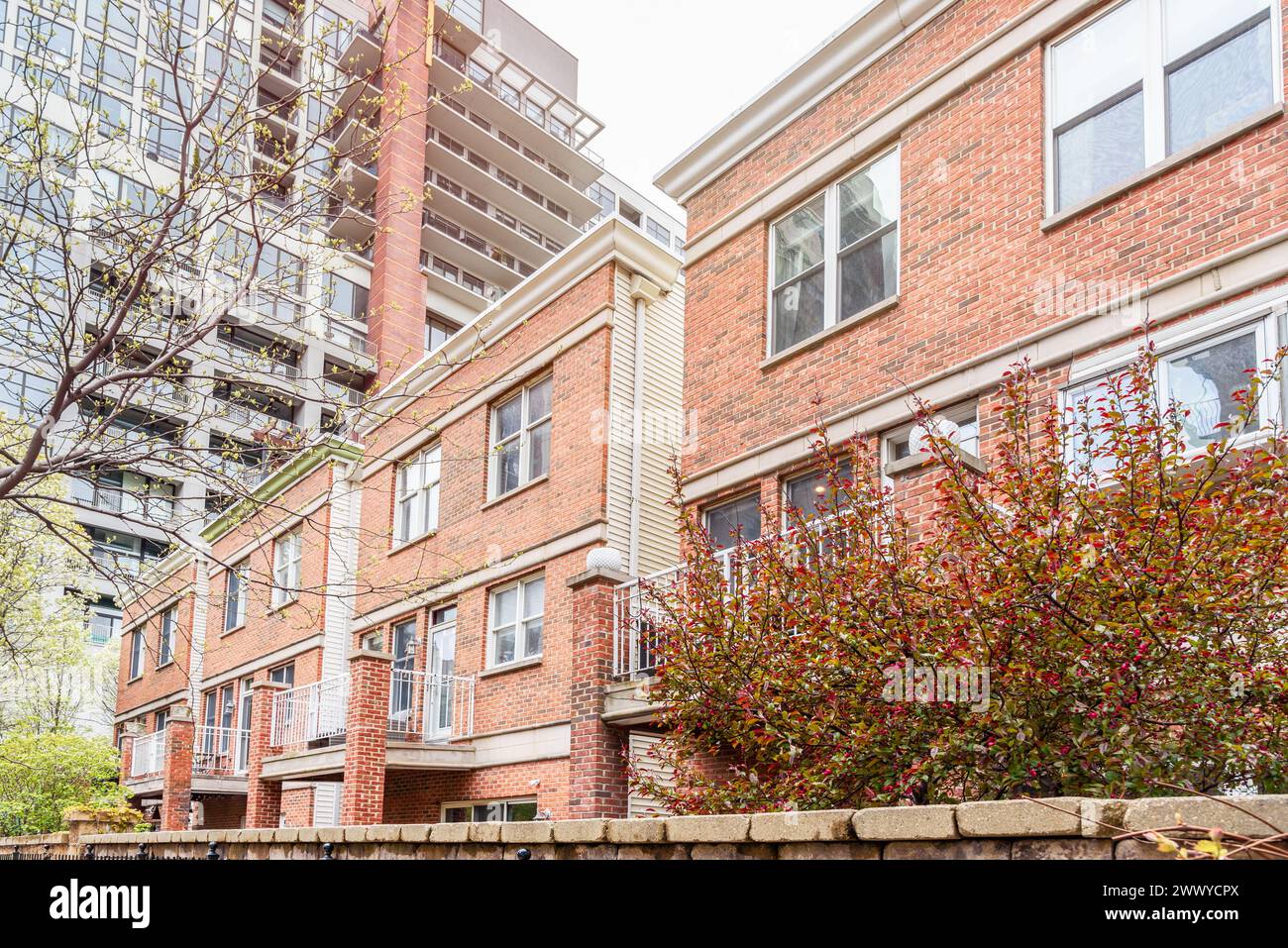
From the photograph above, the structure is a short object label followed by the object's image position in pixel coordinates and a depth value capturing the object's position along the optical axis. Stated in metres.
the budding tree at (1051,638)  5.57
